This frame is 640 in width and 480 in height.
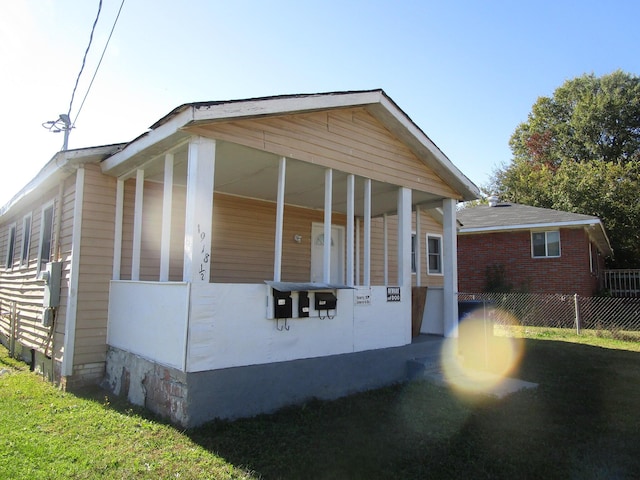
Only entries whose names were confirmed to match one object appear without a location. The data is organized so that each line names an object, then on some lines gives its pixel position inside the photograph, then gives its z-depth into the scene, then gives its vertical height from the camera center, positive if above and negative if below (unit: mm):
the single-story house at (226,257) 4617 +355
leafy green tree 21078 +9542
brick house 14594 +1136
